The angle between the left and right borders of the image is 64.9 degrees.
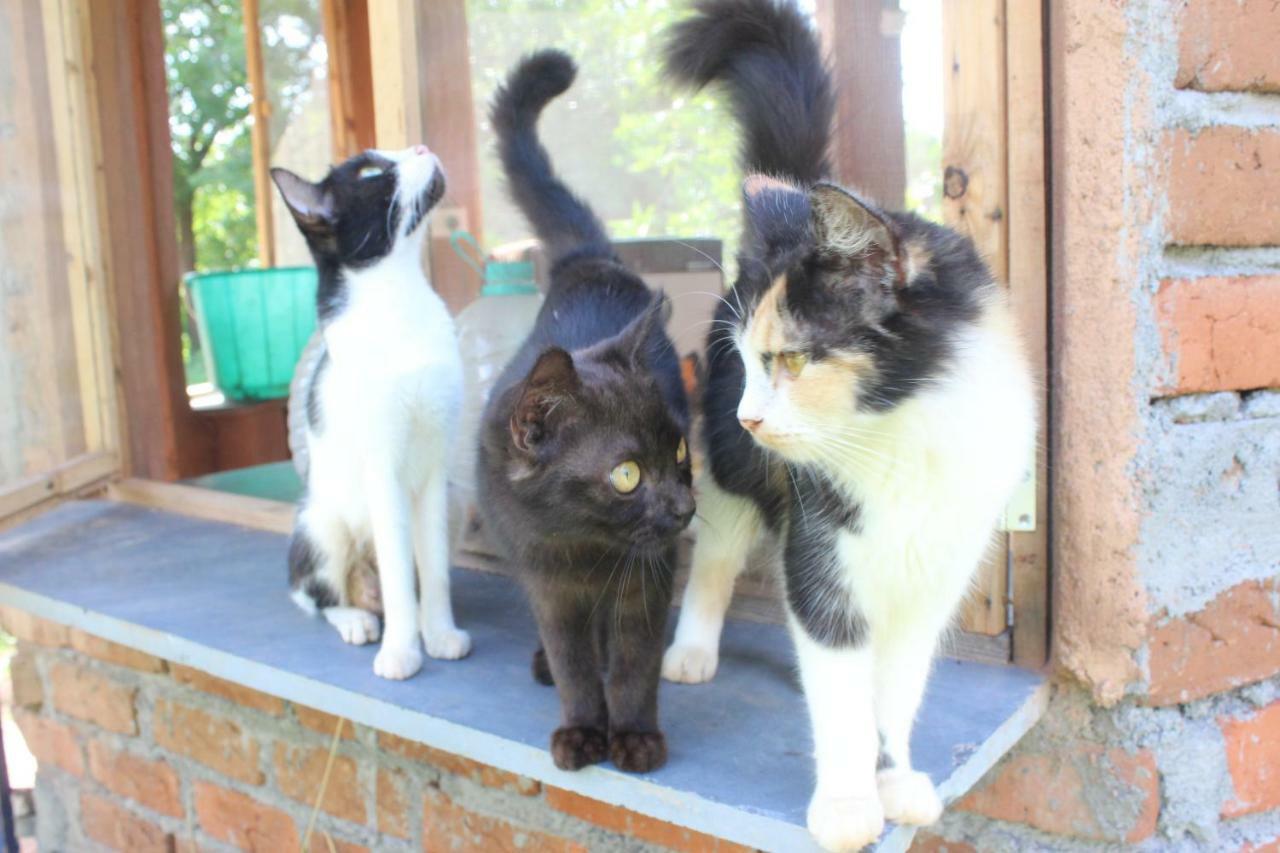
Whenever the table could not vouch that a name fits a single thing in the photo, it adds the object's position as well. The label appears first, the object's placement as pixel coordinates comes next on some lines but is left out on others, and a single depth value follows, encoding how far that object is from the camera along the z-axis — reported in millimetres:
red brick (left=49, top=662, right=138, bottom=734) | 1995
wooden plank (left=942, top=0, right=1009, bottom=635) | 1175
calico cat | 899
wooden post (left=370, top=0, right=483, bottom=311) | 1628
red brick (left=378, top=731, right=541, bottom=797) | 1504
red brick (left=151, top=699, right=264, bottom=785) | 1823
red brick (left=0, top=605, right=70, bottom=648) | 2127
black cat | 1059
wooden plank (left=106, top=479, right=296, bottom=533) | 2096
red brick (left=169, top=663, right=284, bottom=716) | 1774
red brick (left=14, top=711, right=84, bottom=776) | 2107
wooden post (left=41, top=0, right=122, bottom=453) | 2098
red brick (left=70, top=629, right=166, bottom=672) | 1938
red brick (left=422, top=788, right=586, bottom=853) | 1491
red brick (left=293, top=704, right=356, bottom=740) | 1685
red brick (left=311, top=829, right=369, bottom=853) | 1701
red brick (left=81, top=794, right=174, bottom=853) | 1977
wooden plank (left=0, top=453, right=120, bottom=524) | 2000
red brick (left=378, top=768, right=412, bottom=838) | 1635
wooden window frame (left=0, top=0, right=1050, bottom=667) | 1614
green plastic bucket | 2523
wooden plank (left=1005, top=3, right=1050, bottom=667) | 1161
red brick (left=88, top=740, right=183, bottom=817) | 1941
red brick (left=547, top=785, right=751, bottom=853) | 1354
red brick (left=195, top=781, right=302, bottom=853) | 1789
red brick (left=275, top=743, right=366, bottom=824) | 1691
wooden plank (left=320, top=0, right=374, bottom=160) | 2994
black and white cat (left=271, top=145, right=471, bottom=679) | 1360
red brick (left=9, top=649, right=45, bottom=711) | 2178
